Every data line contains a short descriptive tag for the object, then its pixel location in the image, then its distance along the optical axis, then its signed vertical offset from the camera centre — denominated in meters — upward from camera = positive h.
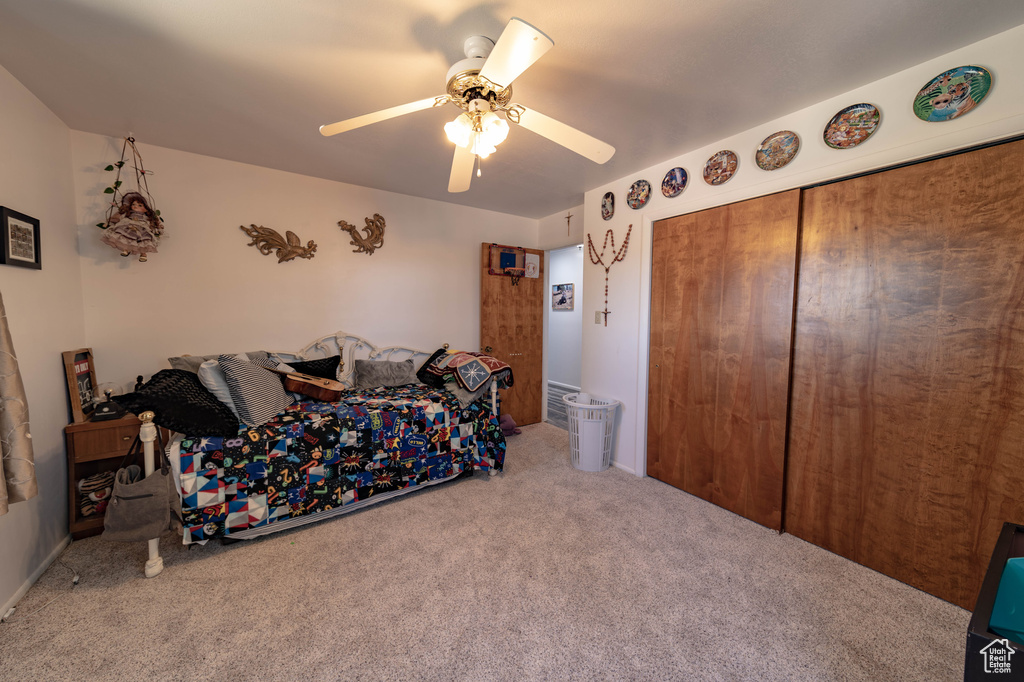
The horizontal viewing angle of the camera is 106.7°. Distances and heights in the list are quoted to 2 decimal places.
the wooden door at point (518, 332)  4.10 -0.15
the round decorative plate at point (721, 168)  2.44 +1.00
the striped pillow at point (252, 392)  2.19 -0.45
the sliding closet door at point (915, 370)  1.62 -0.23
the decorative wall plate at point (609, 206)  3.21 +0.96
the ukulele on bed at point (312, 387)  2.59 -0.49
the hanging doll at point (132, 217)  2.42 +0.63
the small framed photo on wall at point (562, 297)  6.17 +0.36
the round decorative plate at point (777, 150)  2.18 +1.00
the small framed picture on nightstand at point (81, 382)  2.20 -0.41
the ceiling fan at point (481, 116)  1.49 +0.83
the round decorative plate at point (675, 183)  2.72 +1.00
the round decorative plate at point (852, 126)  1.90 +1.01
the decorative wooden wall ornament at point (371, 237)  3.40 +0.73
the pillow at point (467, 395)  2.89 -0.59
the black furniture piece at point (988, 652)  0.67 -0.59
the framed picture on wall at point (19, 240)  1.70 +0.35
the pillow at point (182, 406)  1.83 -0.46
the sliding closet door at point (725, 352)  2.29 -0.21
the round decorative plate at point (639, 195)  2.95 +0.98
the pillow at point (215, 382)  2.16 -0.38
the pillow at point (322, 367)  2.98 -0.40
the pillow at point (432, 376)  3.26 -0.51
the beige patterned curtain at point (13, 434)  1.32 -0.43
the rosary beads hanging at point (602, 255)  3.12 +0.56
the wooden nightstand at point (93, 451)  2.13 -0.79
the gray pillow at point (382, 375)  3.25 -0.50
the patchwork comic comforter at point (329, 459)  2.02 -0.89
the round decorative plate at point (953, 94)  1.61 +1.01
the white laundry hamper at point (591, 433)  3.10 -0.93
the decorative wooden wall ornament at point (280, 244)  2.99 +0.58
